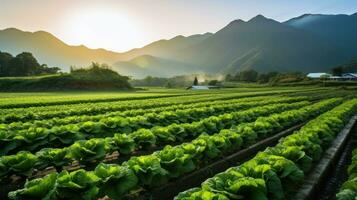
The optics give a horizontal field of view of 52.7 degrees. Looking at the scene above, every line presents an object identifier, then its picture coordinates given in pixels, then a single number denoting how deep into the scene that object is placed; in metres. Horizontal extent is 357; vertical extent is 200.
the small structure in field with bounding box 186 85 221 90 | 91.12
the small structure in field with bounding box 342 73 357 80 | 131.35
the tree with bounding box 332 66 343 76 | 126.74
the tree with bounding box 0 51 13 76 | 81.88
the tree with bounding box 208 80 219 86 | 108.93
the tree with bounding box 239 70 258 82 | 128.62
